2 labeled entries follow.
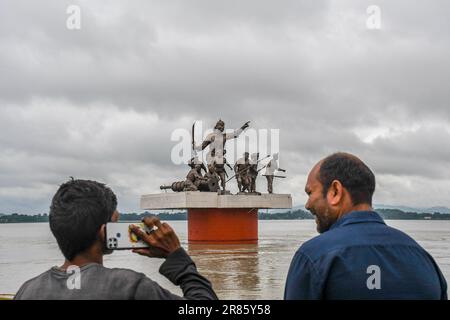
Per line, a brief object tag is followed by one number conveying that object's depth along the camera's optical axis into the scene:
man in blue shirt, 2.11
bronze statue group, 25.38
